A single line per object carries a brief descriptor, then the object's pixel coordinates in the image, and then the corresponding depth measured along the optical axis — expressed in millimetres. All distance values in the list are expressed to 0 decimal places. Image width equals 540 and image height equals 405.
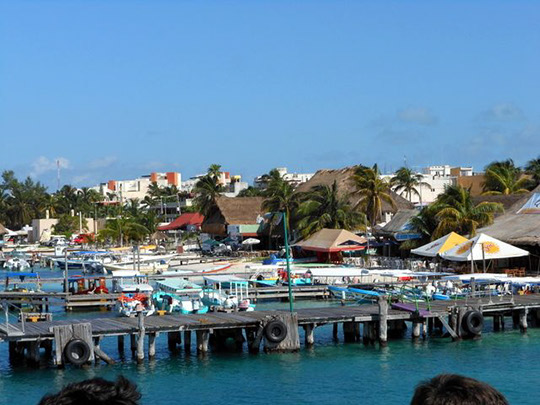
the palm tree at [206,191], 112188
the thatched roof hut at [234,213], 101312
